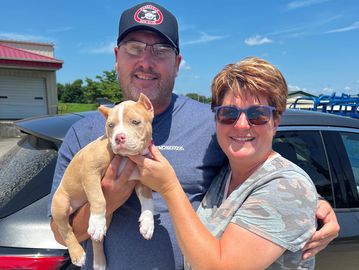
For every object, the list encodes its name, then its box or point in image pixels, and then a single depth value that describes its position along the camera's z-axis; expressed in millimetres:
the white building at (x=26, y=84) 18469
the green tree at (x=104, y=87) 31406
